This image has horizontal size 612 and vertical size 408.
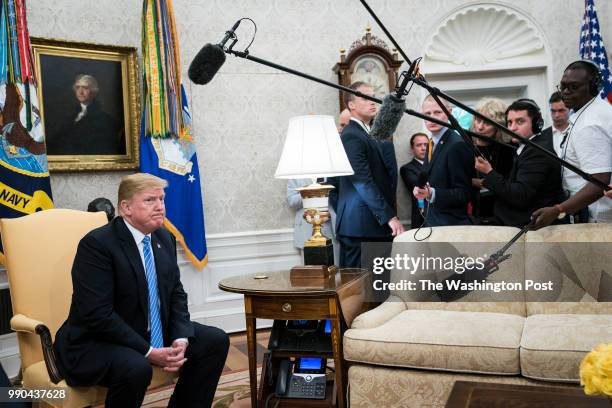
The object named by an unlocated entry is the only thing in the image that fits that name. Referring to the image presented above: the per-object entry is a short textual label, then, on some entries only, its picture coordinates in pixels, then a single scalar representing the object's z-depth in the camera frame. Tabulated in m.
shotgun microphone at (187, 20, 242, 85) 1.97
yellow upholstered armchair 2.26
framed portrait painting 4.01
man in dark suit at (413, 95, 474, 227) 3.46
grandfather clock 4.73
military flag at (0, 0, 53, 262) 3.37
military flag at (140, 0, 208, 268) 4.11
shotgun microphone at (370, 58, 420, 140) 1.72
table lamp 2.81
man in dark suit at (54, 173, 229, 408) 2.21
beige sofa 2.39
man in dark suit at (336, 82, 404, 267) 3.43
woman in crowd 3.76
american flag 4.94
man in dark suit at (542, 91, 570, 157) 3.83
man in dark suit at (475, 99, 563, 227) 3.00
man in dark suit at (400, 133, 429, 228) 4.87
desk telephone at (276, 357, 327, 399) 2.76
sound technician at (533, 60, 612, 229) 2.73
